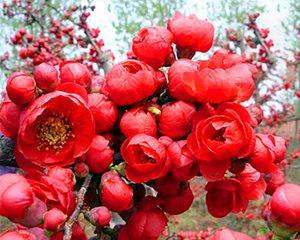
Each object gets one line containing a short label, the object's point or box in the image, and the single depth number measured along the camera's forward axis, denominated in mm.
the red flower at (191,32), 246
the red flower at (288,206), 181
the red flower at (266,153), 207
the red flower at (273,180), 232
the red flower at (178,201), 219
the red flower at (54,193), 180
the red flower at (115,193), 203
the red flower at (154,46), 234
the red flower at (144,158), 199
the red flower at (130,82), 214
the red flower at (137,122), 207
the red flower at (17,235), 160
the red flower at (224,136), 196
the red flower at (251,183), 216
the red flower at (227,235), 155
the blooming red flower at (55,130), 205
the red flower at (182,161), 201
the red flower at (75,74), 227
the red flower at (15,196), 170
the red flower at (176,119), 209
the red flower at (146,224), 210
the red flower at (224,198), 215
